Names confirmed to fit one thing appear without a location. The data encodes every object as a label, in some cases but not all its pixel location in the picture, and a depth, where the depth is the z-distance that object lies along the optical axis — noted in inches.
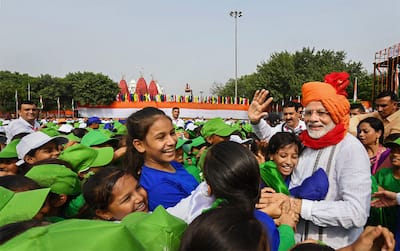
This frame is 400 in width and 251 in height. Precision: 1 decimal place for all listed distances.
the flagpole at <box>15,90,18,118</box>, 1586.2
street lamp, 1336.1
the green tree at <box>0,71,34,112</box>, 1649.9
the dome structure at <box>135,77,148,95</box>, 2039.7
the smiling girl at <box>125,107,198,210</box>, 76.7
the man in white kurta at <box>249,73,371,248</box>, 68.6
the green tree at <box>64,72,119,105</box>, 1585.9
